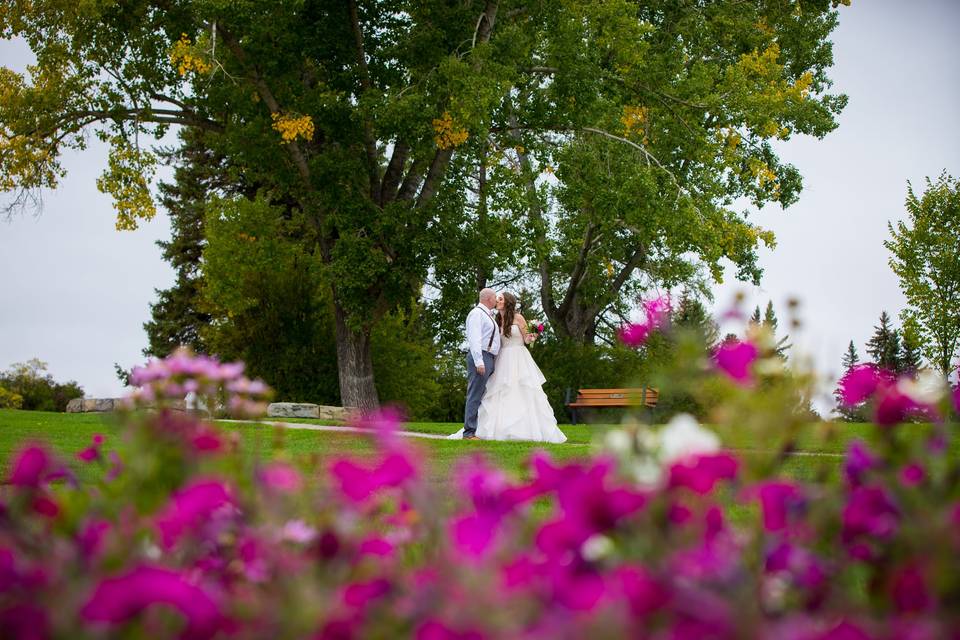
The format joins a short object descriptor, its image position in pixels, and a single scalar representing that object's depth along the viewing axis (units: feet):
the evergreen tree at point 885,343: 165.89
